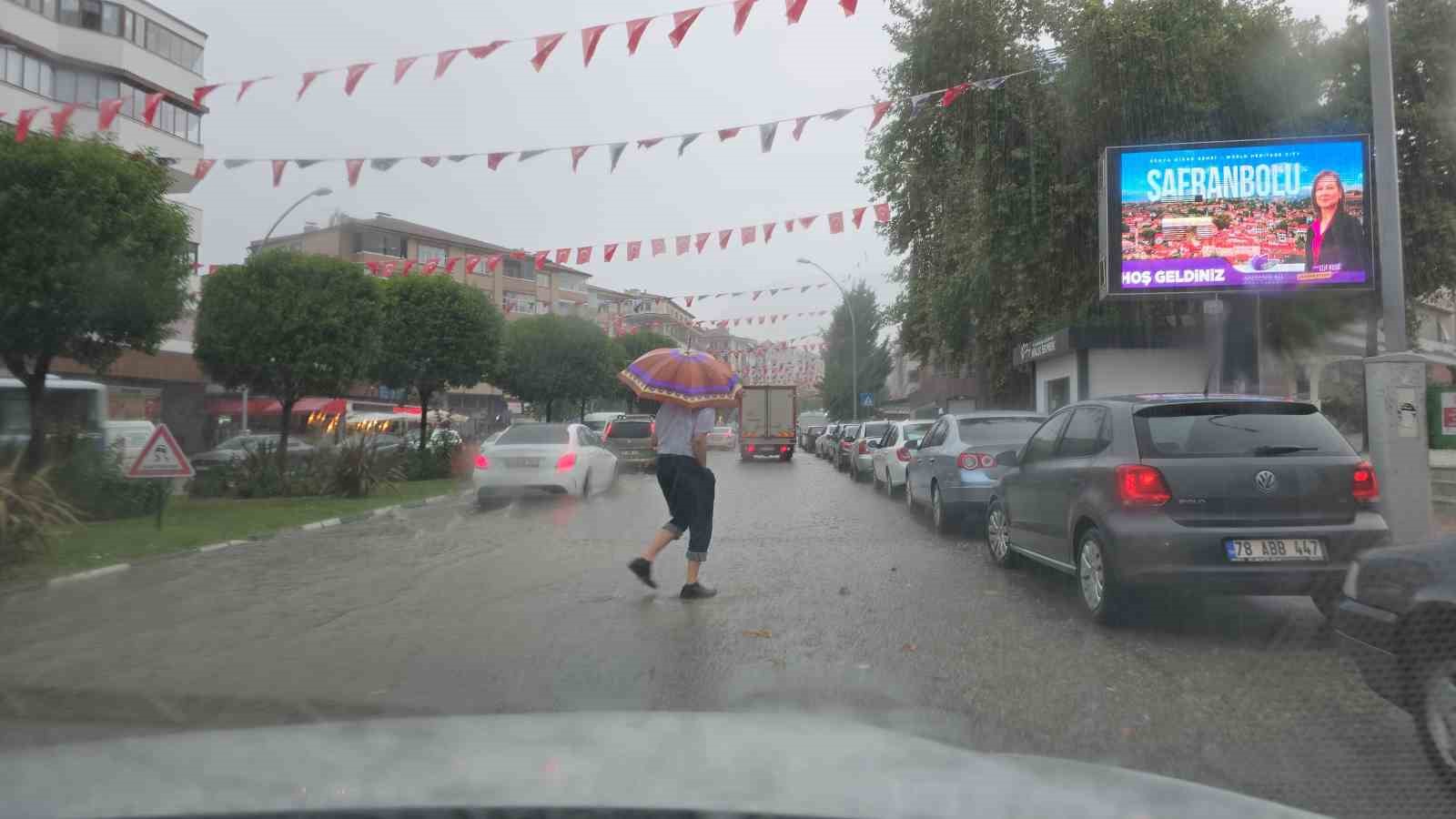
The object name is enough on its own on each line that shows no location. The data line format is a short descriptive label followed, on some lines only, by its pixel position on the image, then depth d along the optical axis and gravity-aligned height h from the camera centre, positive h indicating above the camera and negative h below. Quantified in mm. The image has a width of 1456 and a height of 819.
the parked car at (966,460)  12062 -179
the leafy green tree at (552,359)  48688 +4075
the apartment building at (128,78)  29469 +11204
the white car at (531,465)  17141 -358
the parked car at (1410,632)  3855 -750
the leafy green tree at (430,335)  26062 +2792
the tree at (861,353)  70125 +6504
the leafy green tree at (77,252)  12672 +2441
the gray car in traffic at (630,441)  29234 +85
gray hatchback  6223 -345
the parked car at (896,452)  18453 -144
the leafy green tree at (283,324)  18516 +2177
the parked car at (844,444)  28630 +17
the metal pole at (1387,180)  10398 +2701
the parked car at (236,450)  19547 -173
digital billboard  16109 +3674
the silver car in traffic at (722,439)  50156 +286
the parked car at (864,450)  23559 -113
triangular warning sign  11734 -194
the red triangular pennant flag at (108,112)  13633 +4428
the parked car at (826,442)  36875 +100
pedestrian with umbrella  7754 +10
